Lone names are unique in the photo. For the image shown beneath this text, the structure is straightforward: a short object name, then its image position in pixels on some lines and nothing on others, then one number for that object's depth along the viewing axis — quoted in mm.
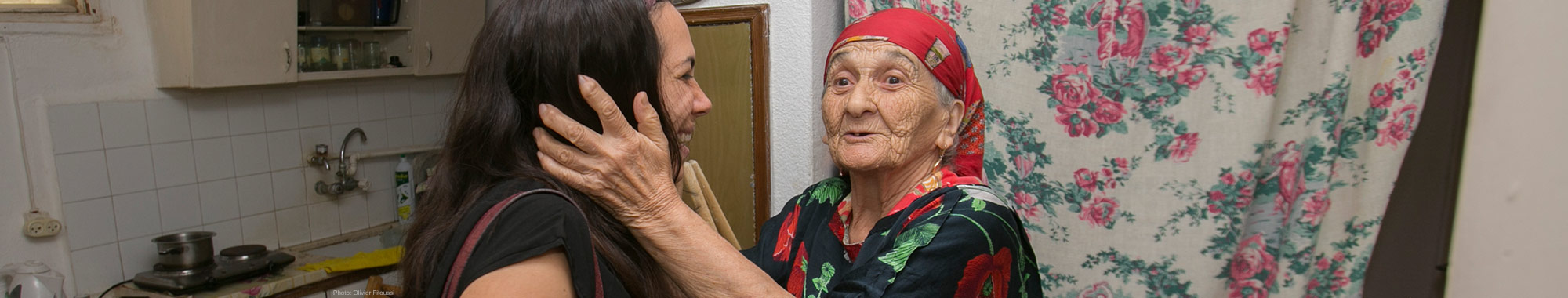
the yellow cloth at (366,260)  3090
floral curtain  1651
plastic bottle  3682
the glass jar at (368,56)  3459
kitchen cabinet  2744
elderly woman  1086
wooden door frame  1979
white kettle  2477
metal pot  2748
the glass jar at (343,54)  3326
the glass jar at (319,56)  3236
